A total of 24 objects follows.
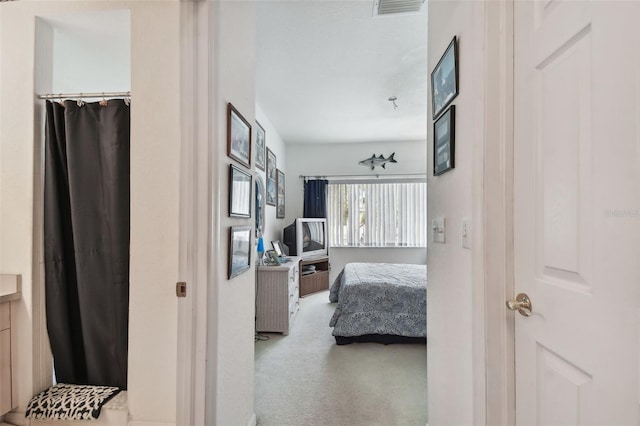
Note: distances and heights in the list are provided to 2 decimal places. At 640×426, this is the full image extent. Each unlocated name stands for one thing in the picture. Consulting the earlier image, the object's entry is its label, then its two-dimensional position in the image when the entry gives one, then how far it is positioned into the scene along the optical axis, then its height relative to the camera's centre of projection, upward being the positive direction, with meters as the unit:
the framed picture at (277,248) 4.11 -0.47
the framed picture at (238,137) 1.37 +0.40
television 4.52 -0.37
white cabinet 3.09 -0.90
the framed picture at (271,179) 4.09 +0.52
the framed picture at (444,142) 1.28 +0.35
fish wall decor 5.07 +0.95
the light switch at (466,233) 1.10 -0.07
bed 2.80 -0.91
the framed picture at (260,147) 3.51 +0.83
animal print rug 1.34 -0.88
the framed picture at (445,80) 1.25 +0.63
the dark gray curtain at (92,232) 1.46 -0.09
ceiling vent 1.87 +1.37
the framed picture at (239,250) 1.38 -0.18
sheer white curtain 5.09 +0.02
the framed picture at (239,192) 1.39 +0.12
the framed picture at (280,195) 4.68 +0.32
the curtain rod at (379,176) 5.06 +0.70
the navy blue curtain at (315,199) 5.13 +0.28
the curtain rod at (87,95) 1.46 +0.60
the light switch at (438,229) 1.41 -0.07
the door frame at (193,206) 1.16 +0.04
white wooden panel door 0.61 +0.01
